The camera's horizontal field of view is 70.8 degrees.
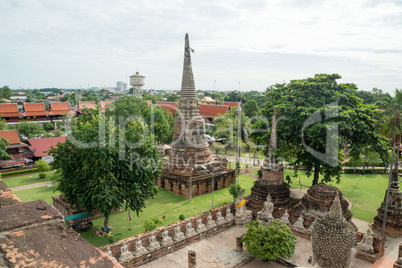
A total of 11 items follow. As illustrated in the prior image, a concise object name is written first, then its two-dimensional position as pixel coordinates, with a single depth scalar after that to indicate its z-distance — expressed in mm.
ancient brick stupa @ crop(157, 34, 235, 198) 27594
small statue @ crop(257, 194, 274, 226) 18984
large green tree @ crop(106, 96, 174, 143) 38969
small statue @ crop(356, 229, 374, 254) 15578
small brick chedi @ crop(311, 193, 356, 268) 5359
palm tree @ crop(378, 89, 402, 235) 17547
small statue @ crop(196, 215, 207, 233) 17756
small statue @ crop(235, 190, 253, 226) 19828
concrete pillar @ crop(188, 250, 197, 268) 13344
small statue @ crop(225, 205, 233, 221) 19675
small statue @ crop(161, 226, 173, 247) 15970
